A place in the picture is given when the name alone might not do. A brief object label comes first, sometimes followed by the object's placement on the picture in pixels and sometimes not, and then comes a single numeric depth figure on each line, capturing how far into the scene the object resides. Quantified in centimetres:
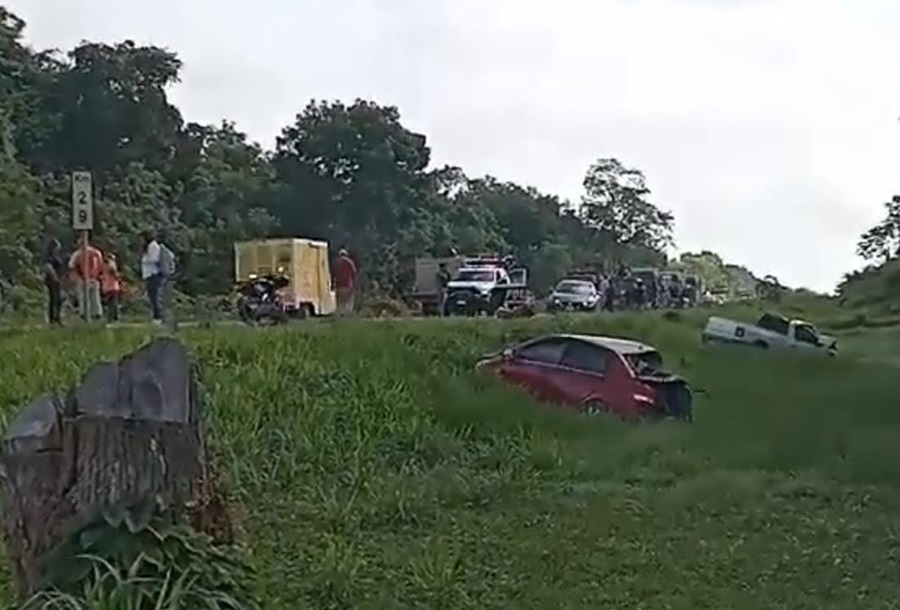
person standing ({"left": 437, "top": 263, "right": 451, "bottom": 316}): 3819
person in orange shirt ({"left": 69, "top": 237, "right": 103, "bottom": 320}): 2111
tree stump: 493
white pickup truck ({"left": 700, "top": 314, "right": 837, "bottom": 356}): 2817
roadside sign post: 1828
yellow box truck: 3666
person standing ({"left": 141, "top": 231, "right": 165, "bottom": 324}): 2328
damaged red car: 1889
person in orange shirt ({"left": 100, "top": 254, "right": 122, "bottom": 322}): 2342
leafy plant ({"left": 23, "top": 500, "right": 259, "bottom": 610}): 483
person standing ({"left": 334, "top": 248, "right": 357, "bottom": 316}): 3021
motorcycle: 2792
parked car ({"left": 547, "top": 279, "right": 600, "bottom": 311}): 4288
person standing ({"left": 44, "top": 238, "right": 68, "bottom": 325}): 2288
